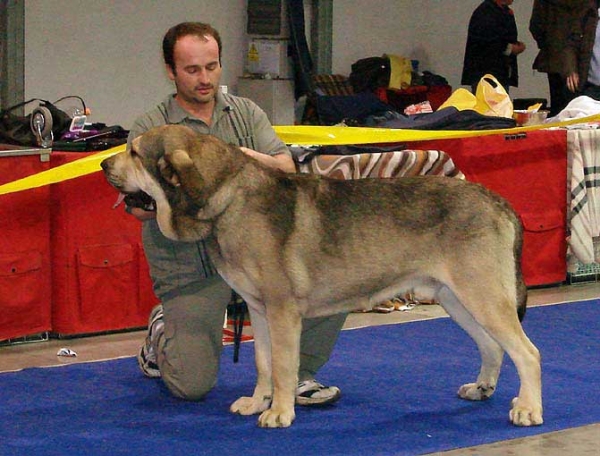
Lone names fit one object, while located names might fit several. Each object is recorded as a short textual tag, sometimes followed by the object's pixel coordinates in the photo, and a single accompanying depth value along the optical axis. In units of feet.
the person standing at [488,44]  36.29
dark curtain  40.24
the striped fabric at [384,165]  21.62
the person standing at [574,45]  31.12
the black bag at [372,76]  41.11
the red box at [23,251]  19.02
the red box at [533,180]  23.99
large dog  14.17
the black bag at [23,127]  19.76
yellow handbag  26.76
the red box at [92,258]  19.62
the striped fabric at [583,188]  24.79
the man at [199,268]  15.83
